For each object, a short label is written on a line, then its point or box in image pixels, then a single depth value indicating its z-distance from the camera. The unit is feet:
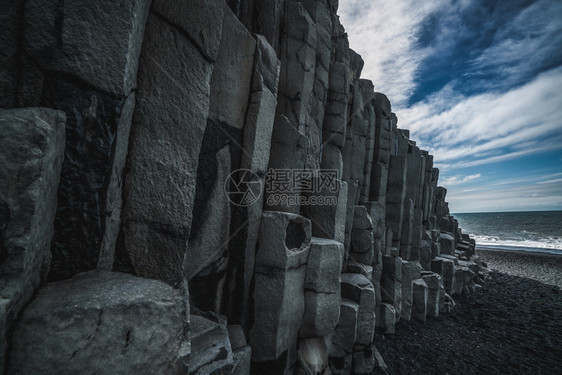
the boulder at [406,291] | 18.81
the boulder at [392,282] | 17.12
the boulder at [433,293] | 20.97
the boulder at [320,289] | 9.58
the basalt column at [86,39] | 3.50
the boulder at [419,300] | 19.62
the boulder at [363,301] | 12.45
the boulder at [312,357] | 9.39
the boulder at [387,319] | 16.43
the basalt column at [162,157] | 4.91
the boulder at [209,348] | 5.18
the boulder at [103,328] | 2.82
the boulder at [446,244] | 33.37
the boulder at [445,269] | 27.22
